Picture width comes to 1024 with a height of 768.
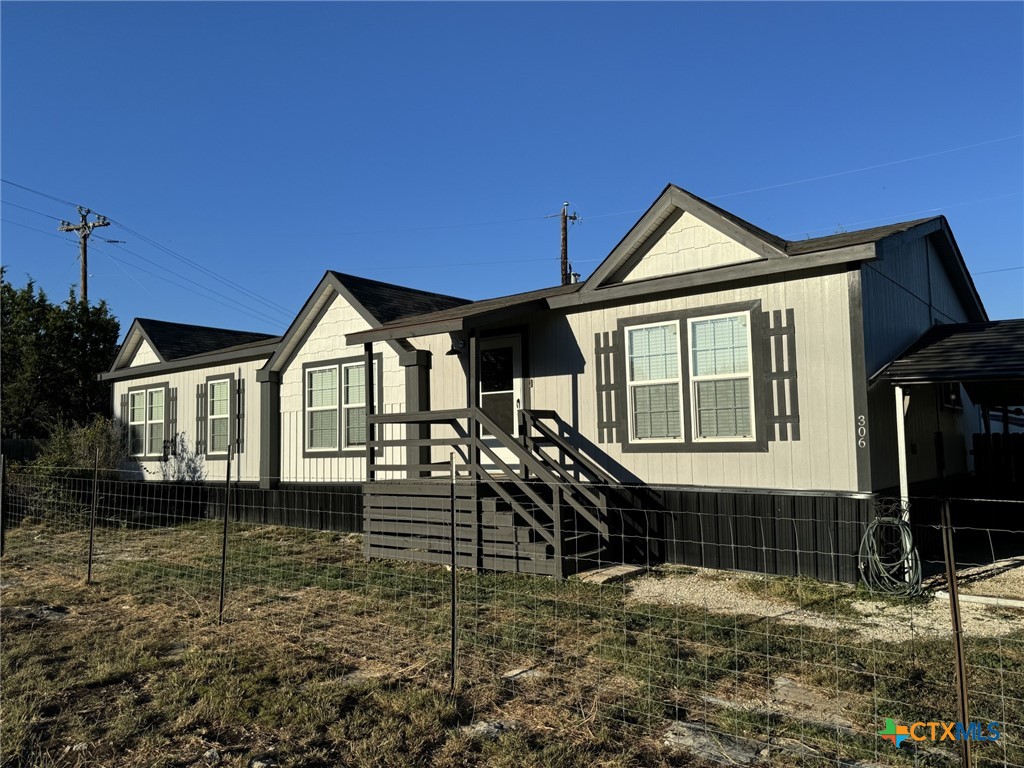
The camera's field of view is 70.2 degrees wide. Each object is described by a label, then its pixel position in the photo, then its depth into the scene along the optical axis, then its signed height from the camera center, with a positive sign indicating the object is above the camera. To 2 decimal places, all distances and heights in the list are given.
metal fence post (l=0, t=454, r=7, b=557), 8.42 -0.66
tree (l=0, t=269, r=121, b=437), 19.22 +2.63
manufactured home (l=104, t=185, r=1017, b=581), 7.93 +0.54
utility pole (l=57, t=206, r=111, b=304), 29.38 +9.32
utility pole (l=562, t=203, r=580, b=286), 29.06 +8.38
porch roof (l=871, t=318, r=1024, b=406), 7.35 +0.89
